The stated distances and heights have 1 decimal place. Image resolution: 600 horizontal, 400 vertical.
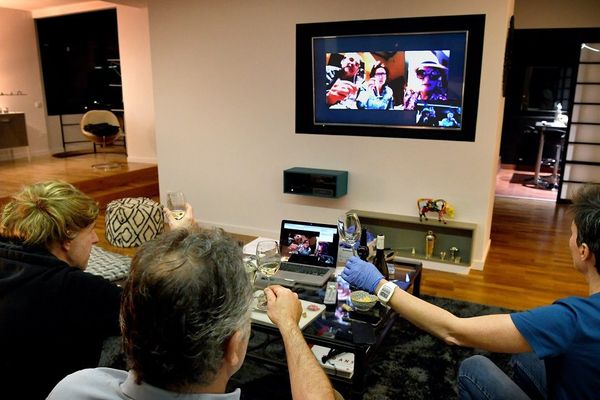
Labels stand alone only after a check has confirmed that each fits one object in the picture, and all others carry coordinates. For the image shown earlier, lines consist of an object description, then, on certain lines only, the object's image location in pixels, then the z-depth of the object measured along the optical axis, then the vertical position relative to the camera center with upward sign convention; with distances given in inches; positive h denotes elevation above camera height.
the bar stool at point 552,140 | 266.4 -24.3
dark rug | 87.2 -53.2
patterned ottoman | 104.0 -27.8
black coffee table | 72.1 -36.8
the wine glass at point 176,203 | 84.0 -18.8
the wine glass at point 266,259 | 76.2 -25.8
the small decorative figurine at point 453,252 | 149.9 -48.3
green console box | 158.2 -28.6
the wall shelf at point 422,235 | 148.4 -43.7
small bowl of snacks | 79.9 -33.8
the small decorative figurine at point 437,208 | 149.3 -34.4
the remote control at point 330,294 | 83.1 -34.7
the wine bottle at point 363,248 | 92.4 -29.2
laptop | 94.3 -31.7
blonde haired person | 48.6 -20.9
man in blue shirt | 45.5 -24.3
